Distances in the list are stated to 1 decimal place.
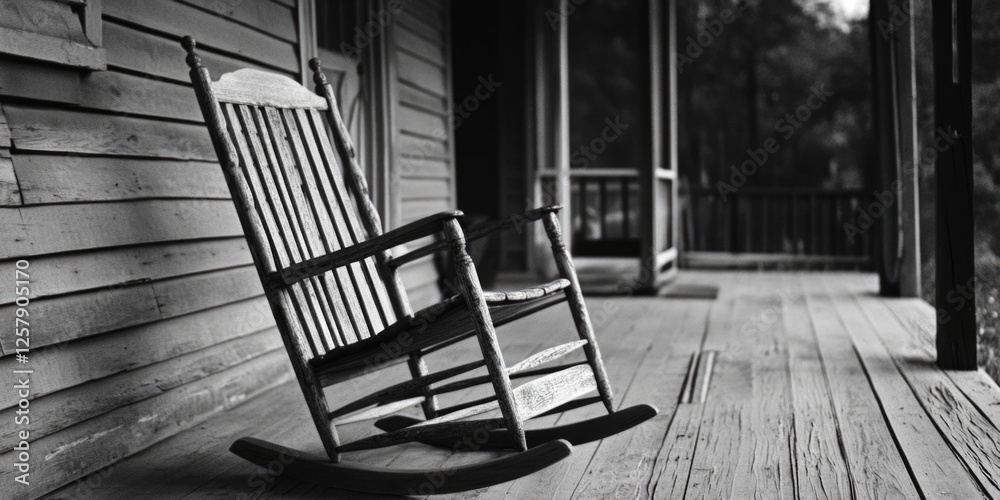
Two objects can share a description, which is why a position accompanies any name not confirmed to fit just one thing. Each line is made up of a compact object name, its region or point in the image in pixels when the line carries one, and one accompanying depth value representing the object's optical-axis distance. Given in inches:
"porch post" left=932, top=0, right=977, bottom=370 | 116.8
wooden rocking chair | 73.0
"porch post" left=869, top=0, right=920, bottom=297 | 194.5
